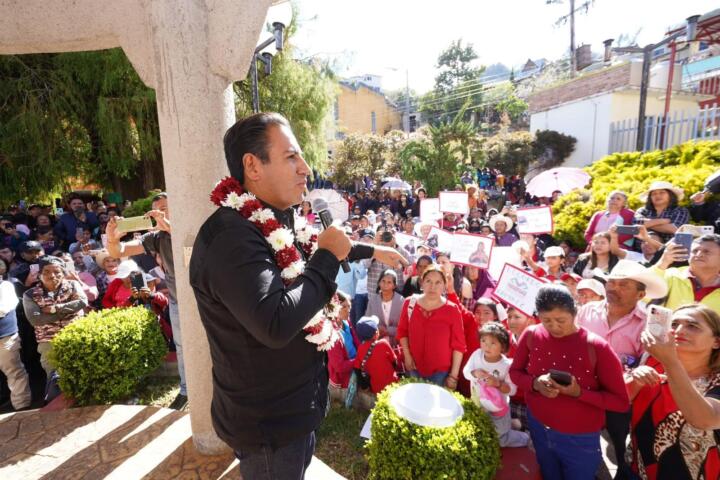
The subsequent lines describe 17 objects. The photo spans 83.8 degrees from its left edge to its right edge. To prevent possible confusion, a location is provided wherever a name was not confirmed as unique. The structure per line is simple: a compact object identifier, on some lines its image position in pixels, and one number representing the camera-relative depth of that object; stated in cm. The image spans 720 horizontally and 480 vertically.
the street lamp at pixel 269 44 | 614
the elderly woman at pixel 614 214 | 609
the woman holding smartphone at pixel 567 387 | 264
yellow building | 3622
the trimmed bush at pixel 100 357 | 392
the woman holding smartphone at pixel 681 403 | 200
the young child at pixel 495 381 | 337
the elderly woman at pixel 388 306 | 514
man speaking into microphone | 129
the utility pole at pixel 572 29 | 2797
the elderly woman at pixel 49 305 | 461
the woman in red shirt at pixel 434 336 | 404
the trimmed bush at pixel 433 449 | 259
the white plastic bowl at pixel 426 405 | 278
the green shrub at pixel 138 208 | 847
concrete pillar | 242
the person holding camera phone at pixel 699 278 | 341
